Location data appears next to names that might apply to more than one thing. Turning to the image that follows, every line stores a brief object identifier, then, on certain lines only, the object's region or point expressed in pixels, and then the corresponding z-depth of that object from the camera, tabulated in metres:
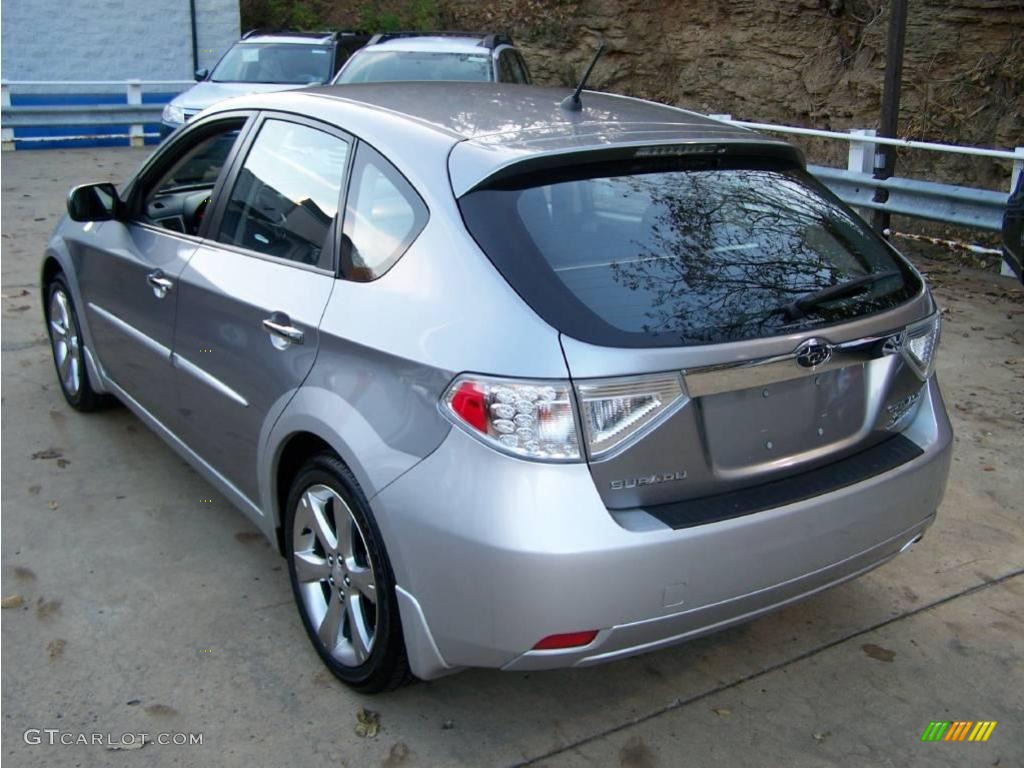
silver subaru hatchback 2.65
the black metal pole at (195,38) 21.03
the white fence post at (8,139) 15.62
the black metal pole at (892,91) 9.51
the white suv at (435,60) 11.53
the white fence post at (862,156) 9.66
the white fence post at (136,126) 17.02
